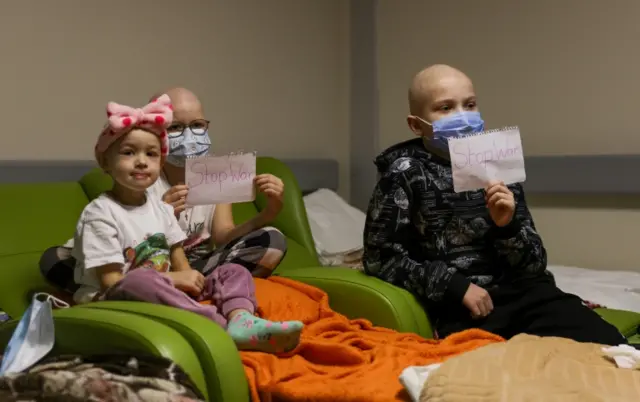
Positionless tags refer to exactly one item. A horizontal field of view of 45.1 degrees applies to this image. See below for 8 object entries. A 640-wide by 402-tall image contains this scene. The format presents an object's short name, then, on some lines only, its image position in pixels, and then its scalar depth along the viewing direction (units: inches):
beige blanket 52.2
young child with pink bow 64.9
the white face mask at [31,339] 57.6
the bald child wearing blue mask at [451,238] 76.9
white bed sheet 97.8
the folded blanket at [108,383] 51.7
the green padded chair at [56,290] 75.6
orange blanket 58.2
